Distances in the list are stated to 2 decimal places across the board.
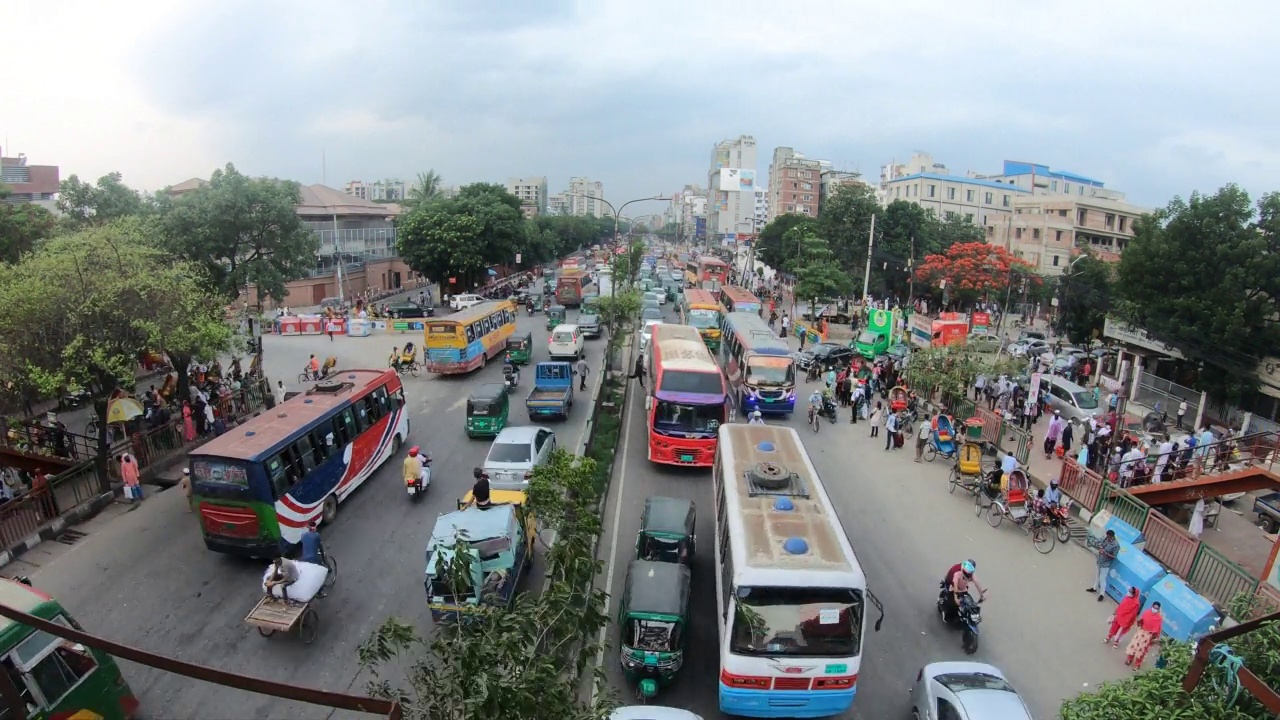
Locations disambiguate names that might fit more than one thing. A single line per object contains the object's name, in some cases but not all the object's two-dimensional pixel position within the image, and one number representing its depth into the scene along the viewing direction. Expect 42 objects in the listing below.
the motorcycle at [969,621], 10.98
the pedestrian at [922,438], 20.05
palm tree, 72.19
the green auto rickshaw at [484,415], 20.33
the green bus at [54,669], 7.59
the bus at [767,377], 22.73
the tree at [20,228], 23.61
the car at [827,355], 31.60
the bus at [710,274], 57.93
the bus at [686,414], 17.61
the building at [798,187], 113.19
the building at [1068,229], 51.34
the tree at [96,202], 30.67
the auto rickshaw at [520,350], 29.66
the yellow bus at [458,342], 27.14
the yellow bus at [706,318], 33.27
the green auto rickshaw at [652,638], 9.45
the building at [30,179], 65.19
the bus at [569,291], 49.09
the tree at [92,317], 13.88
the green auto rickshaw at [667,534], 12.06
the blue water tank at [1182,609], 10.73
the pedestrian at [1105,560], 12.66
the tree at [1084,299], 33.59
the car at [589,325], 37.56
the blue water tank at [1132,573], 11.93
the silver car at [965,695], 8.12
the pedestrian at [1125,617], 11.04
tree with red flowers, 41.03
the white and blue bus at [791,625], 8.30
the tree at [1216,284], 20.58
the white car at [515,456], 15.30
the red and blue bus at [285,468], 11.96
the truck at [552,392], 21.67
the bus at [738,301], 38.78
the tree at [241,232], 29.48
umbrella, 15.87
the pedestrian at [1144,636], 10.58
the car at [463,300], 46.97
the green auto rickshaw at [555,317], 39.69
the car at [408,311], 45.16
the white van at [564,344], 30.36
